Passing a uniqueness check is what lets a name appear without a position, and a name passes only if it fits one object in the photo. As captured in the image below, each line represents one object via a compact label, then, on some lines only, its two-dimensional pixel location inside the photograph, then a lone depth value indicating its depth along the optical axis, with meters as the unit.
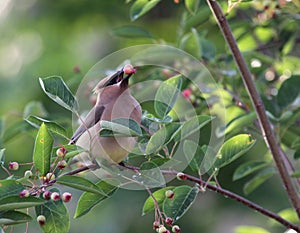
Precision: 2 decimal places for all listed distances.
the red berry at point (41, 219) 4.77
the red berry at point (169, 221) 4.99
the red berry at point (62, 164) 4.86
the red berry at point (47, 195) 4.72
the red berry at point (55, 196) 4.70
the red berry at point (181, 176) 5.02
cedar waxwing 5.75
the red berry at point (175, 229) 4.96
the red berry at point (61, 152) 4.86
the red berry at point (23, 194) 4.57
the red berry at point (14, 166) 4.99
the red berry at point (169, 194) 5.05
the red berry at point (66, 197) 4.74
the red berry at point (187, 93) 7.24
